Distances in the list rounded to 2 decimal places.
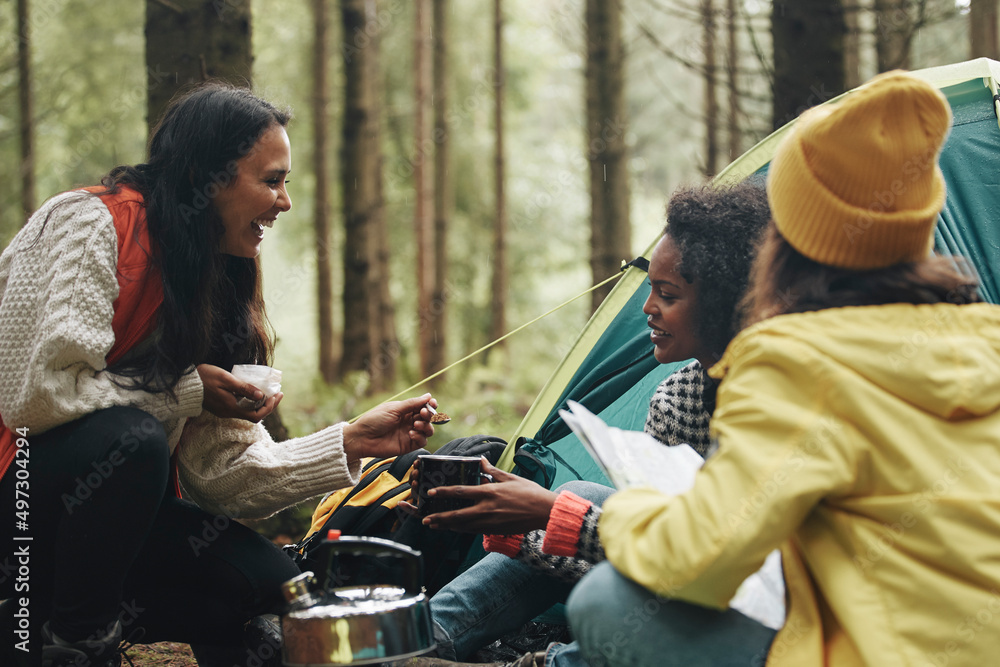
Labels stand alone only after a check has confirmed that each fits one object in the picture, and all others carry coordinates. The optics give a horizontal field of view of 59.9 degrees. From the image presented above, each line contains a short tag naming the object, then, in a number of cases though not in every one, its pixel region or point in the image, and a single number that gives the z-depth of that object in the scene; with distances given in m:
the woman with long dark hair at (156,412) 1.96
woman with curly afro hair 2.33
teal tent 2.80
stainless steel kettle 1.71
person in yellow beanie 1.32
